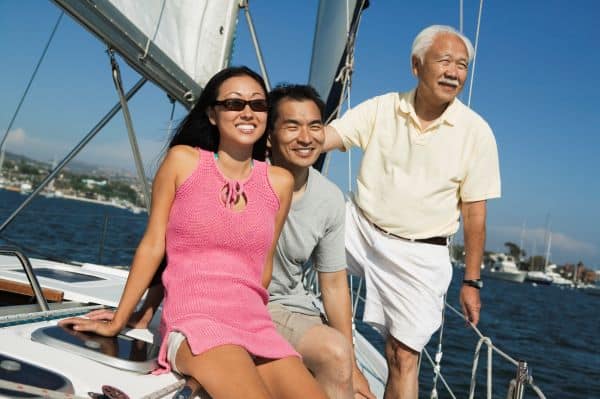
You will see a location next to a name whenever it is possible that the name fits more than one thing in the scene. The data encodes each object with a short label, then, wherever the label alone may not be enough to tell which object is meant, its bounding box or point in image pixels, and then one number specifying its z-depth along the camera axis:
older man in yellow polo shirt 2.86
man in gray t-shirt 2.47
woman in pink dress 1.80
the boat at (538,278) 92.94
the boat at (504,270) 91.88
